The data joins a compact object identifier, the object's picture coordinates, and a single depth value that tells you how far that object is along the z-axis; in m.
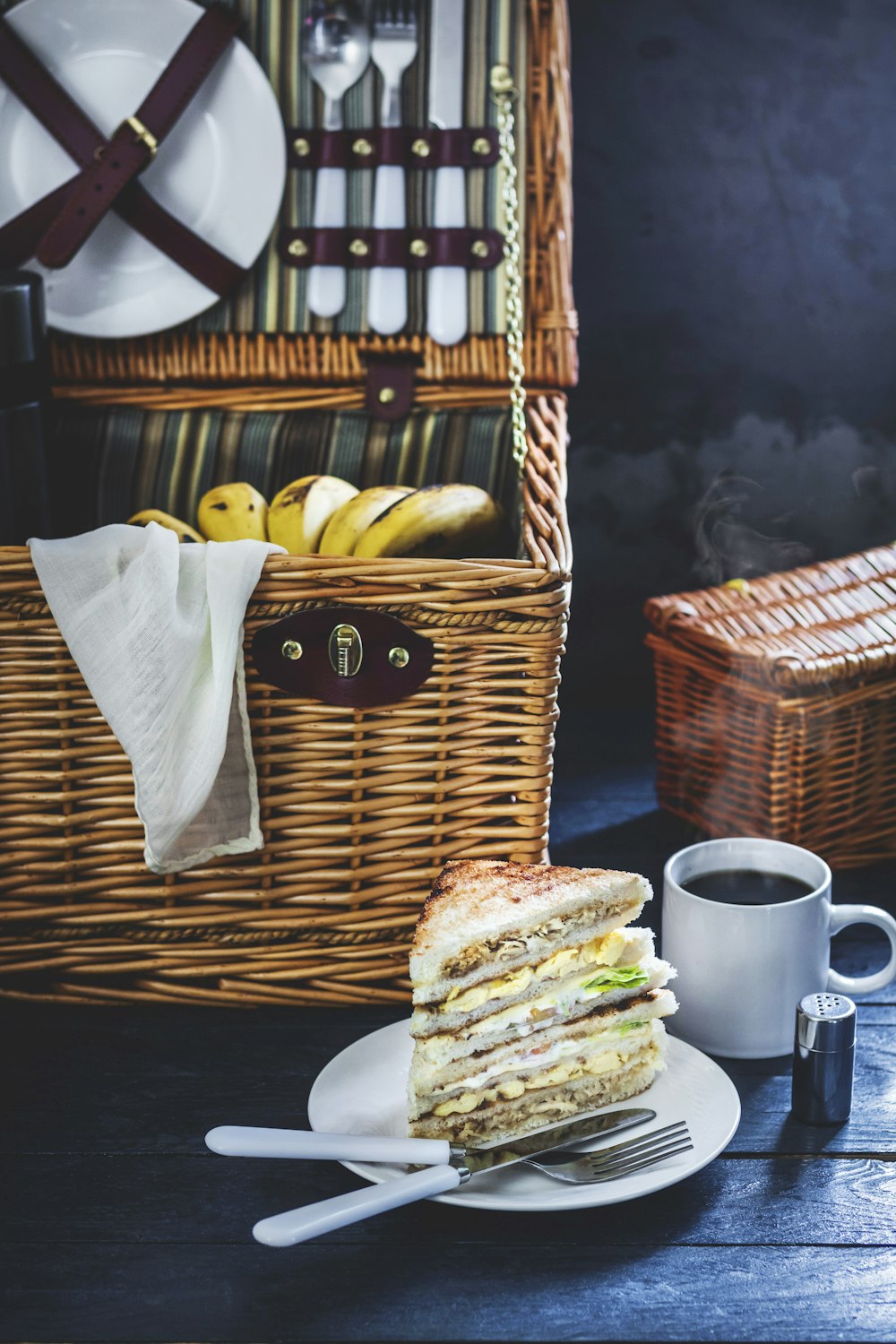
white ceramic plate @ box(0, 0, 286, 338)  1.44
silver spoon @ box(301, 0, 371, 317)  1.44
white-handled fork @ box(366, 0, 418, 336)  1.45
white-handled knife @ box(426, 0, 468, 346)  1.46
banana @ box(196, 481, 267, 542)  1.29
